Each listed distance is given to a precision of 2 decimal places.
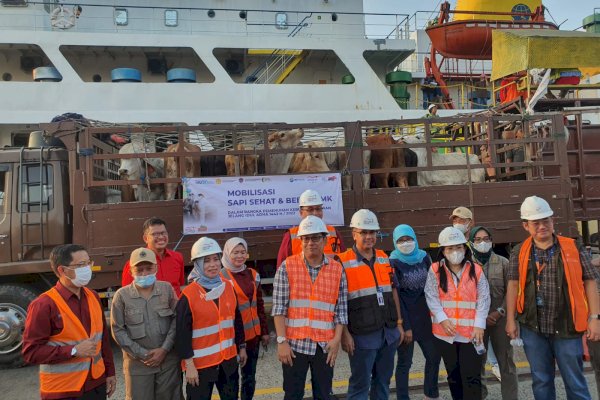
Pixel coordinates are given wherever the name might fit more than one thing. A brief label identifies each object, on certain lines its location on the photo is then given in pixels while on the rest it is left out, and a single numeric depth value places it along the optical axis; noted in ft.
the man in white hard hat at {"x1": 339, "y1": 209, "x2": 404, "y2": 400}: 10.71
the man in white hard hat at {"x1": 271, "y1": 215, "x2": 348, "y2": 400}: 10.18
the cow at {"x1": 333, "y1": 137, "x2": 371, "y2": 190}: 18.61
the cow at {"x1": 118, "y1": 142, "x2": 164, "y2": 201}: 17.75
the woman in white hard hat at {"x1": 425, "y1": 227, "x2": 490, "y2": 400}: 10.99
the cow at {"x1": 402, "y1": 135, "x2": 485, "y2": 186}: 20.44
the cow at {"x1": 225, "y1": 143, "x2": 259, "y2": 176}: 18.44
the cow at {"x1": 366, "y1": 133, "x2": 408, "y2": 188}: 19.44
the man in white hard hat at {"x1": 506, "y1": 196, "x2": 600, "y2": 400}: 10.05
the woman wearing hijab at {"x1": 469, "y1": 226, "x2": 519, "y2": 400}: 11.98
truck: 16.72
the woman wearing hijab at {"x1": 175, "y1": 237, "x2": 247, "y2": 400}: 9.68
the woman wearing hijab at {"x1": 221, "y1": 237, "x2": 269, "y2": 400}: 11.36
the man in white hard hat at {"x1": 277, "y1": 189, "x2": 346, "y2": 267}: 13.28
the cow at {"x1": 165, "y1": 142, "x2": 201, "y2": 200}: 17.99
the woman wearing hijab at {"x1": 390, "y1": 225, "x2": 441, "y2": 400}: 11.97
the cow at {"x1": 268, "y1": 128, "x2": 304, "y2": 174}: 19.40
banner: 17.04
